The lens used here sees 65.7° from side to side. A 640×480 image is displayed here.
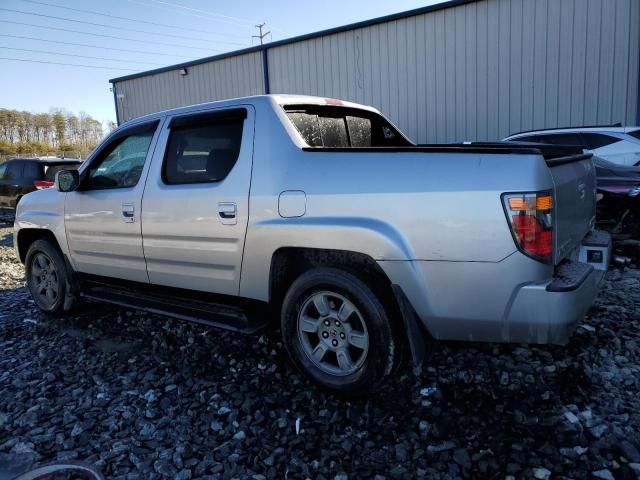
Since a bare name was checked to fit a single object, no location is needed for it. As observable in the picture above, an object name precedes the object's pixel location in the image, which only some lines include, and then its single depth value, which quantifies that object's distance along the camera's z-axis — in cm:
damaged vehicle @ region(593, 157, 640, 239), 591
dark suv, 1198
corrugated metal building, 1035
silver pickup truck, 243
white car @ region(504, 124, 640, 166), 717
